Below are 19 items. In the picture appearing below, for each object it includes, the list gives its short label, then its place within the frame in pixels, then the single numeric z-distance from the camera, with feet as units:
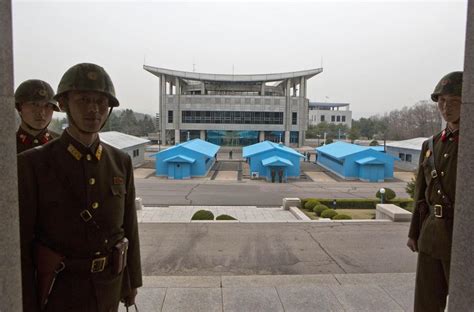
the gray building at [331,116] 296.92
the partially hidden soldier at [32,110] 11.32
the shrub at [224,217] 33.55
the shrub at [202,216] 34.68
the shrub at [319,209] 41.24
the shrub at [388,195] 51.13
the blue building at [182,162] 85.92
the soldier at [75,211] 7.01
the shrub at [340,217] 34.23
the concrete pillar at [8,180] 5.59
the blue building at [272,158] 87.30
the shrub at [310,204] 44.26
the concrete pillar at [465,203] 6.34
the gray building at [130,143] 100.30
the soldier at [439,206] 9.32
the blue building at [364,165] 85.15
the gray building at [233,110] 174.70
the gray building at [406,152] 103.16
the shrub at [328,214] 37.86
